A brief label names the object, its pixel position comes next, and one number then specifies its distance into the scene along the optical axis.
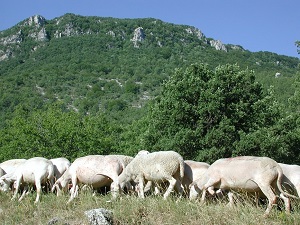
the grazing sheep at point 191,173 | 10.23
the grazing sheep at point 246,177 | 8.12
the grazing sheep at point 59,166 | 12.70
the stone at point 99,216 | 7.50
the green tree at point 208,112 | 23.31
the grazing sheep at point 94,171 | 10.92
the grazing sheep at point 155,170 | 9.80
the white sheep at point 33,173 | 11.74
